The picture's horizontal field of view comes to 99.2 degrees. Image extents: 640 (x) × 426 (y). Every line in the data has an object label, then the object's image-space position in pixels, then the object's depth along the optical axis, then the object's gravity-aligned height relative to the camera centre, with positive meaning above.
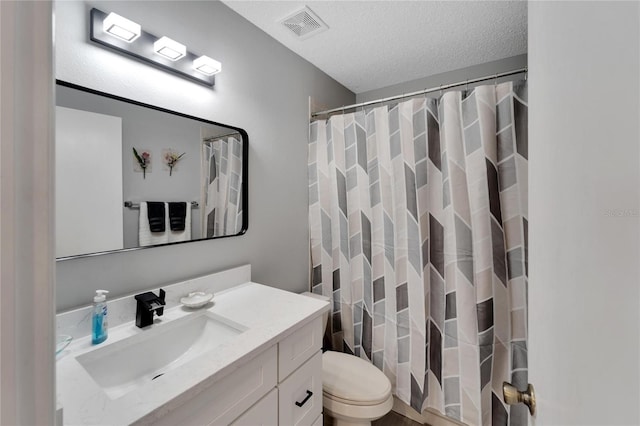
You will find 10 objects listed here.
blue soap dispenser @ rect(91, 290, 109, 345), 0.96 -0.36
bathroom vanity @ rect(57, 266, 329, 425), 0.69 -0.46
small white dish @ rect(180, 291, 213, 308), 1.21 -0.37
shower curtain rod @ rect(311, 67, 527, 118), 1.34 +0.71
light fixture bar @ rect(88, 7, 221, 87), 1.02 +0.71
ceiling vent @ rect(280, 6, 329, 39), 1.53 +1.13
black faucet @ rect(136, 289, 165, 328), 1.06 -0.36
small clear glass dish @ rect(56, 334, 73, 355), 0.85 -0.39
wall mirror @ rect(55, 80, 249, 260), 0.97 +0.18
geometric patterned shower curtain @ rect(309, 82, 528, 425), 1.41 -0.17
